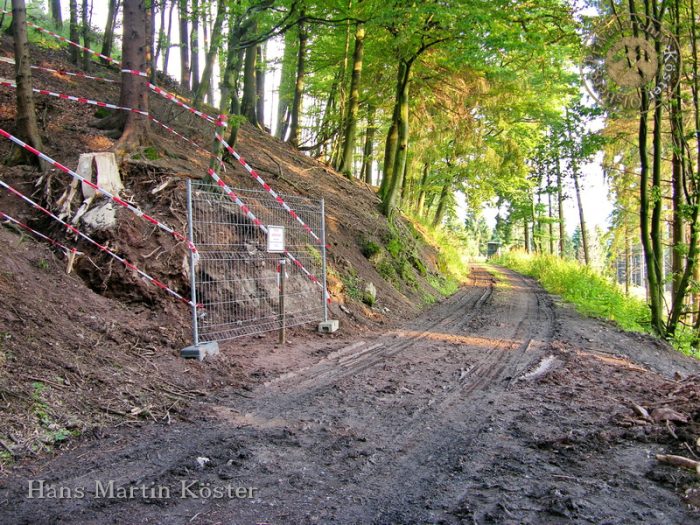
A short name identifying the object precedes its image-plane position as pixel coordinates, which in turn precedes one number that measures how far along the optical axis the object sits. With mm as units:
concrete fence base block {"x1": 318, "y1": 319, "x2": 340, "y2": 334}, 8742
